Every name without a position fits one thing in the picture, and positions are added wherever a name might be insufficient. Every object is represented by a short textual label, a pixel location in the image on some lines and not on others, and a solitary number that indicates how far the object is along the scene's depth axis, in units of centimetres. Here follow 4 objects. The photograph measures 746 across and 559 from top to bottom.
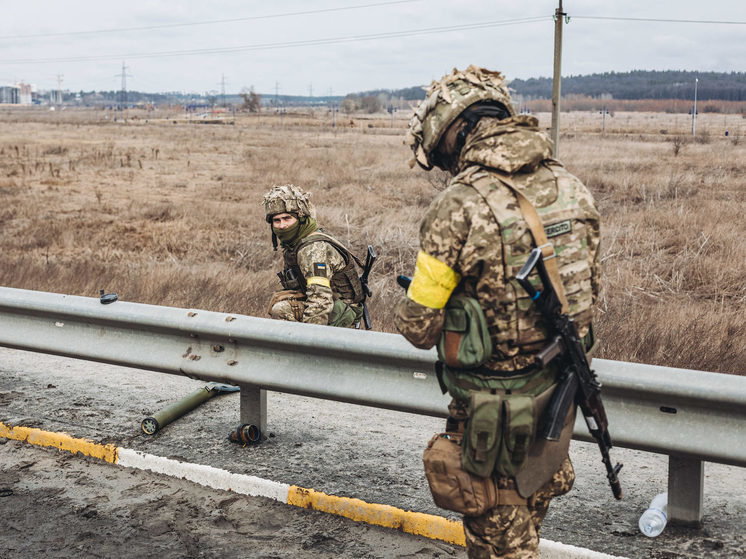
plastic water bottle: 332
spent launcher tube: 450
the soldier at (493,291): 245
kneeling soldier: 445
